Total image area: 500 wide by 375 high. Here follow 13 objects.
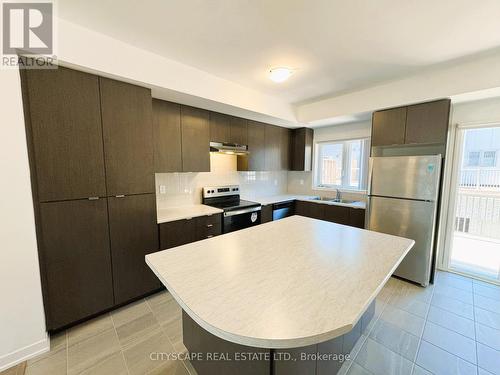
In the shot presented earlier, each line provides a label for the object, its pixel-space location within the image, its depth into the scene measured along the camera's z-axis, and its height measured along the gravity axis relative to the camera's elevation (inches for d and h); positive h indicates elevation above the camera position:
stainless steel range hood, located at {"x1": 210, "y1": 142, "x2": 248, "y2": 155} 117.6 +12.9
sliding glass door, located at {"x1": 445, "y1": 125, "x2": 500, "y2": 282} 102.5 -17.7
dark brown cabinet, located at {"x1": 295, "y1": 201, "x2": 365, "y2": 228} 124.6 -28.2
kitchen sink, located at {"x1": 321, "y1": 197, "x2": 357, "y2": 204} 147.4 -22.2
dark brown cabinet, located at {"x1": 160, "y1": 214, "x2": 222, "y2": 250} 92.6 -29.6
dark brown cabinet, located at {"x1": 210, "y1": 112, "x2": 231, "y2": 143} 116.3 +24.7
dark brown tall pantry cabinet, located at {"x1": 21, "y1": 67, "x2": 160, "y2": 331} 63.5 -6.8
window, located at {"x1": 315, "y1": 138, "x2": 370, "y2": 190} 145.8 +5.1
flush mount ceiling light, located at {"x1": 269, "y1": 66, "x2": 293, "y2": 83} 85.7 +41.3
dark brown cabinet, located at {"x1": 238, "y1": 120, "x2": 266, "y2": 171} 137.8 +14.3
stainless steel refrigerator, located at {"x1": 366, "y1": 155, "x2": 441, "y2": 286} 97.3 -15.9
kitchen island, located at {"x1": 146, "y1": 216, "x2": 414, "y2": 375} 29.9 -22.4
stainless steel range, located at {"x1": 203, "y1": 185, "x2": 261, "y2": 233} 115.6 -21.6
